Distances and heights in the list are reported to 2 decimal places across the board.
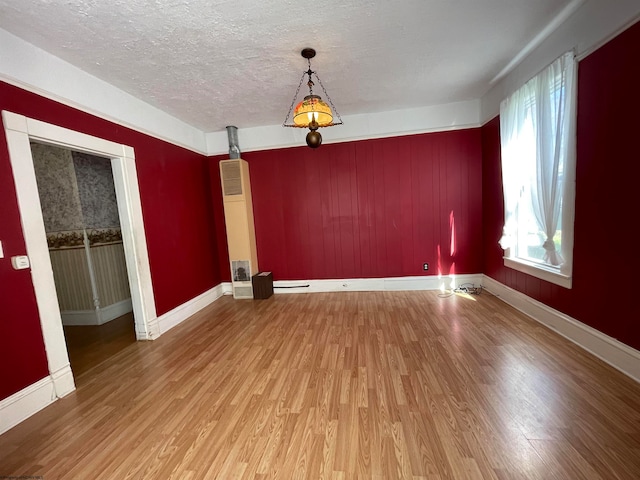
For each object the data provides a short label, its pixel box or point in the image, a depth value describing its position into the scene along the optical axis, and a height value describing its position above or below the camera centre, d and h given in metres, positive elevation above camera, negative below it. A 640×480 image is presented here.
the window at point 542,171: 2.42 +0.32
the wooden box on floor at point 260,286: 4.55 -1.16
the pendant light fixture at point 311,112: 2.38 +0.95
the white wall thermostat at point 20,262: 2.00 -0.21
